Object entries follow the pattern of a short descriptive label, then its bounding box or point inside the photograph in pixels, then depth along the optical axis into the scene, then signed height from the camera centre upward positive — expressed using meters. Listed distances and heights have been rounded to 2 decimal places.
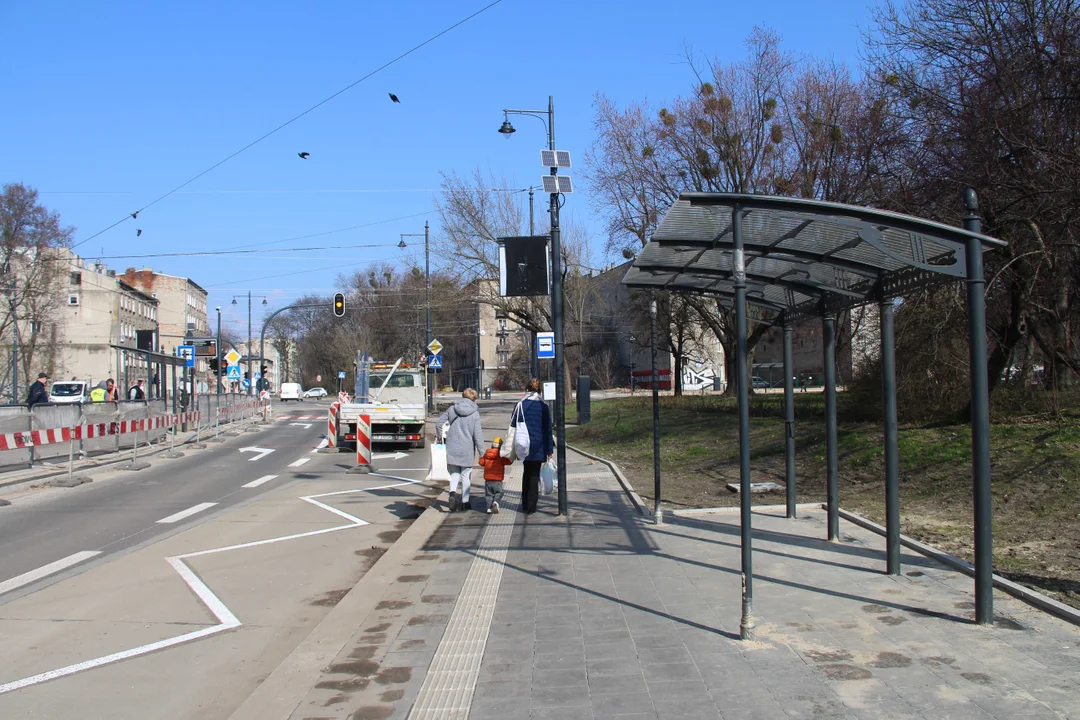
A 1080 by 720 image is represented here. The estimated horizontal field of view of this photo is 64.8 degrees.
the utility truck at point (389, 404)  23.33 -0.72
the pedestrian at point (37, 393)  25.55 -0.29
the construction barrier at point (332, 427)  23.64 -1.35
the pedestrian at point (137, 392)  30.83 -0.37
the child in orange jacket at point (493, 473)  11.49 -1.29
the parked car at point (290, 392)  79.75 -1.13
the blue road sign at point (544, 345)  19.70 +0.74
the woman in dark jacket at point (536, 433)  10.91 -0.72
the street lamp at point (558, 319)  10.78 +0.75
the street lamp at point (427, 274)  39.97 +4.93
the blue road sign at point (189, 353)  34.59 +1.17
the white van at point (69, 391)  42.18 -0.40
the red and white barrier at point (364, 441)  17.39 -1.28
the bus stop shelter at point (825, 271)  5.66 +0.91
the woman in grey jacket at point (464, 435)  11.34 -0.77
